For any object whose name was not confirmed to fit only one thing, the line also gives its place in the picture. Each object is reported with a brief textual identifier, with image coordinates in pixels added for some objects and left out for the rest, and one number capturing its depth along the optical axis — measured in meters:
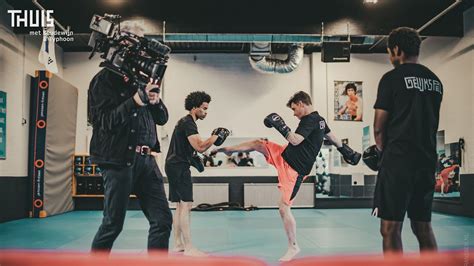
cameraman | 2.28
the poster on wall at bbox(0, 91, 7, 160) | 7.12
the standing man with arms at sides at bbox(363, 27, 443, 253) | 2.42
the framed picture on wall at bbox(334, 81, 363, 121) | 10.36
